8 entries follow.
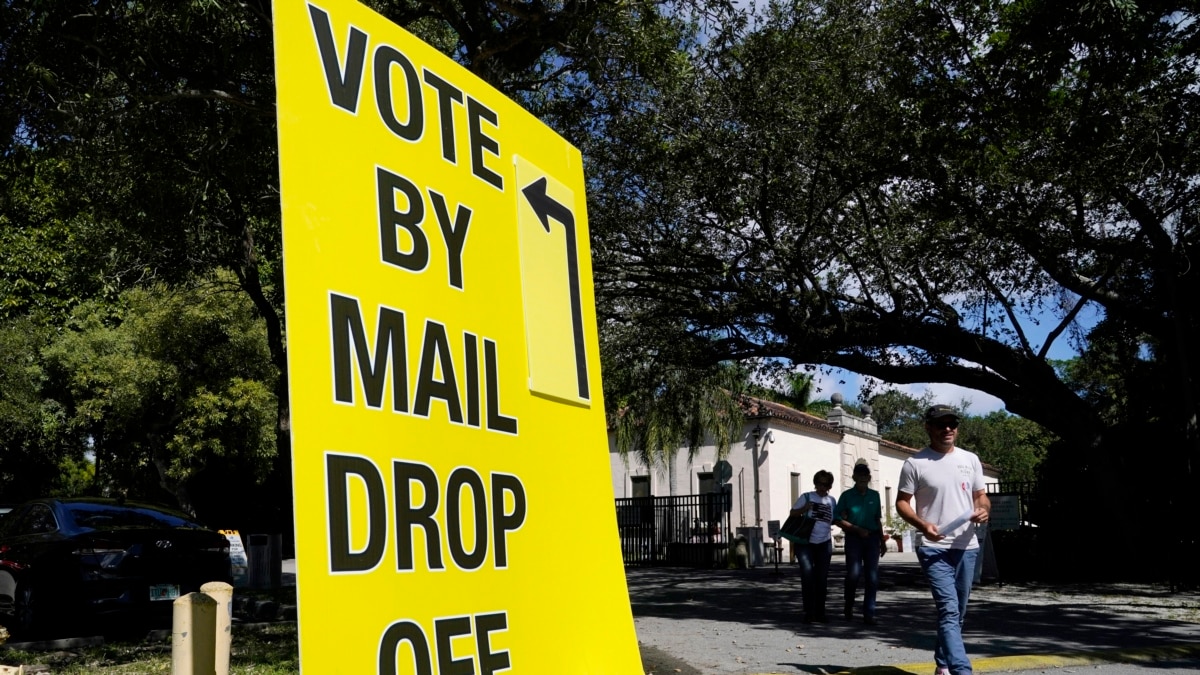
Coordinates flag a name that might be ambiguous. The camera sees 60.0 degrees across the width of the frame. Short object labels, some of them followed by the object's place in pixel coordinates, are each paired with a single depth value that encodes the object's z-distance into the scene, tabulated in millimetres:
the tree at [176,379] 27266
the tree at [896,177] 12141
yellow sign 2188
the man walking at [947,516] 6402
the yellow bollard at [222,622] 3285
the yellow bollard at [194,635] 3156
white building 37688
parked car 10227
